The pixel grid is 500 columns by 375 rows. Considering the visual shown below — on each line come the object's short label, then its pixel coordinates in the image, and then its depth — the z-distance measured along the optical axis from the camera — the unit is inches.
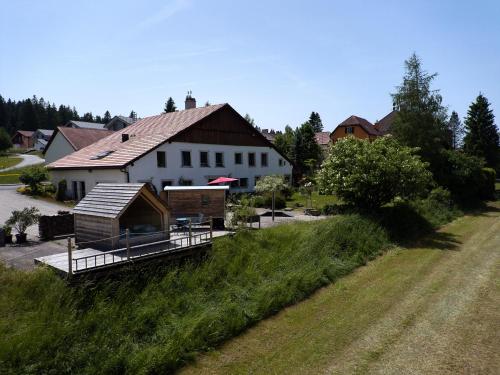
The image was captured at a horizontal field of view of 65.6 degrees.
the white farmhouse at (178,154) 1086.4
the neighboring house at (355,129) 2410.2
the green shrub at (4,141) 3109.0
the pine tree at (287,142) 2054.6
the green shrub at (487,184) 1363.1
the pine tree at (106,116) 6818.9
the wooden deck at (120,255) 422.7
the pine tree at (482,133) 2044.8
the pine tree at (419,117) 1237.7
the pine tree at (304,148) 2020.2
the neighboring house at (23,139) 4165.8
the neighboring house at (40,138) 3761.3
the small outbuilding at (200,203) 729.6
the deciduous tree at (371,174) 808.3
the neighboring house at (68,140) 1622.2
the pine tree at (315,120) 3666.3
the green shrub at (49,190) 1266.1
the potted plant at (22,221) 623.5
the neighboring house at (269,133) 3137.3
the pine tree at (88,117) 6274.6
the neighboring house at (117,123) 2784.9
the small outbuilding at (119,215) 503.2
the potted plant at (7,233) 622.4
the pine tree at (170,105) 2910.9
